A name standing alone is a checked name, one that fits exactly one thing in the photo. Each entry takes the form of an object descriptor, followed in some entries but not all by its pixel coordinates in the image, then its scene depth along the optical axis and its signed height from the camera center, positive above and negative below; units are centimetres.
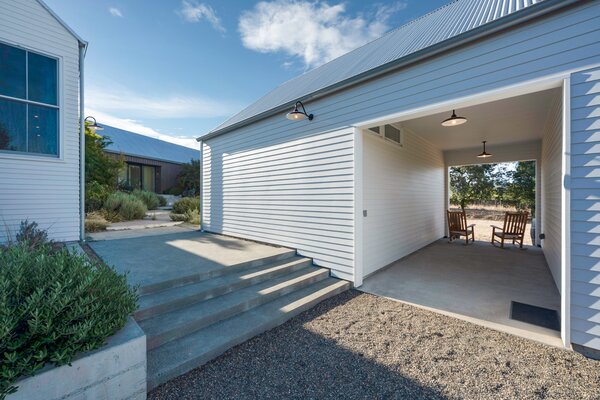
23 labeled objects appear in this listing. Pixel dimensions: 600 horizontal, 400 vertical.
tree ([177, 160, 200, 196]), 1739 +117
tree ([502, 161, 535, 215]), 1162 +50
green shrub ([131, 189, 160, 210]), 1248 -13
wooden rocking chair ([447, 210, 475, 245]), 754 -79
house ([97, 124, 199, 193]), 1548 +238
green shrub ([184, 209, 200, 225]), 902 -78
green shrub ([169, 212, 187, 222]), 981 -84
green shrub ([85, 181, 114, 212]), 869 +1
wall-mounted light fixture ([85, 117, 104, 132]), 726 +204
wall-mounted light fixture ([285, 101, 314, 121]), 415 +137
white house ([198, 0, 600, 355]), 238 +110
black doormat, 288 -144
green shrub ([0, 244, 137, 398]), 139 -73
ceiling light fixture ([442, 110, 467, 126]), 454 +141
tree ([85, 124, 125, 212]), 863 +87
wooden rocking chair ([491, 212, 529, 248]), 673 -80
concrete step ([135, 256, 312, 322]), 261 -114
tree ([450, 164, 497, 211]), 1370 +79
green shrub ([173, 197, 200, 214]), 1121 -46
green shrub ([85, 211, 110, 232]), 683 -81
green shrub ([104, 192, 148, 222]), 948 -48
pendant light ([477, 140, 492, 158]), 735 +130
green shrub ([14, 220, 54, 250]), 373 -63
